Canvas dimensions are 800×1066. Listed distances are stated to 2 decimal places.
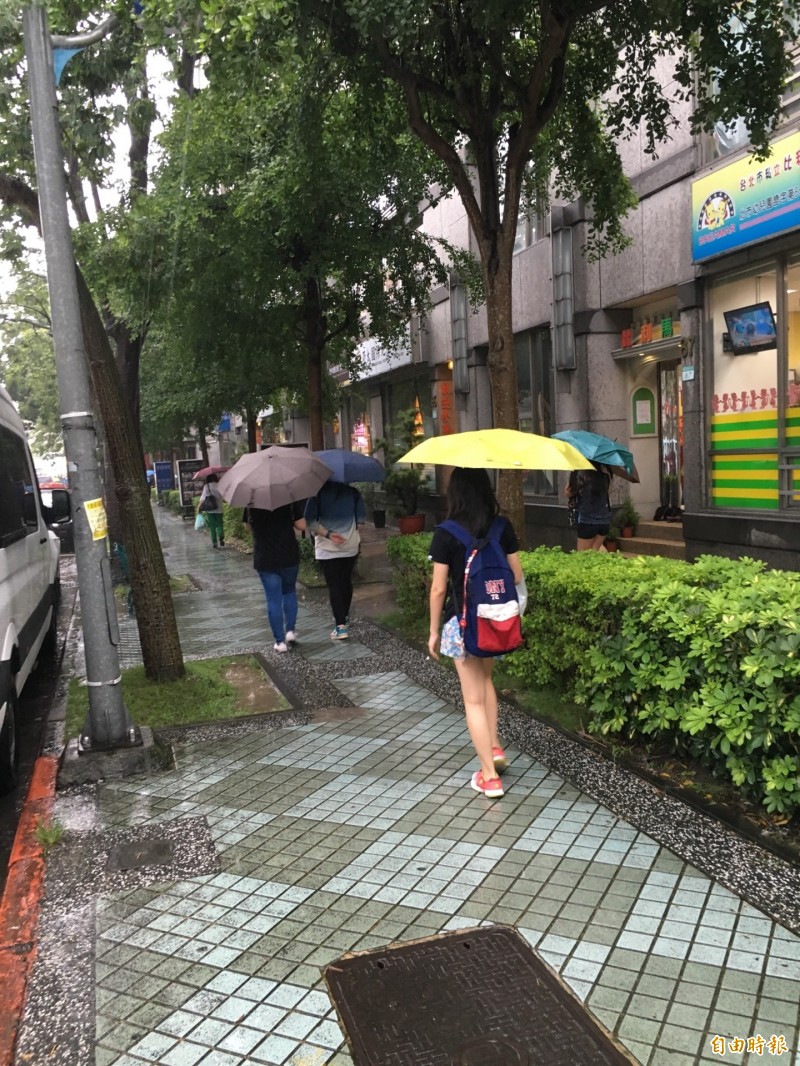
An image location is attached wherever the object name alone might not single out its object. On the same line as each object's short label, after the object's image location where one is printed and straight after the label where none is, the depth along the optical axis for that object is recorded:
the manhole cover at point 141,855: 3.94
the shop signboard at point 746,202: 8.09
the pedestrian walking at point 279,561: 7.84
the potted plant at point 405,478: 17.08
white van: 5.14
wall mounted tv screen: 8.87
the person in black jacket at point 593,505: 9.10
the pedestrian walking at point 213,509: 18.05
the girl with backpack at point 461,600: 4.28
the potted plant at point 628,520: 11.31
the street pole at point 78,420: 4.95
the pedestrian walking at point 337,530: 8.21
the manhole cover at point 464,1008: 2.60
